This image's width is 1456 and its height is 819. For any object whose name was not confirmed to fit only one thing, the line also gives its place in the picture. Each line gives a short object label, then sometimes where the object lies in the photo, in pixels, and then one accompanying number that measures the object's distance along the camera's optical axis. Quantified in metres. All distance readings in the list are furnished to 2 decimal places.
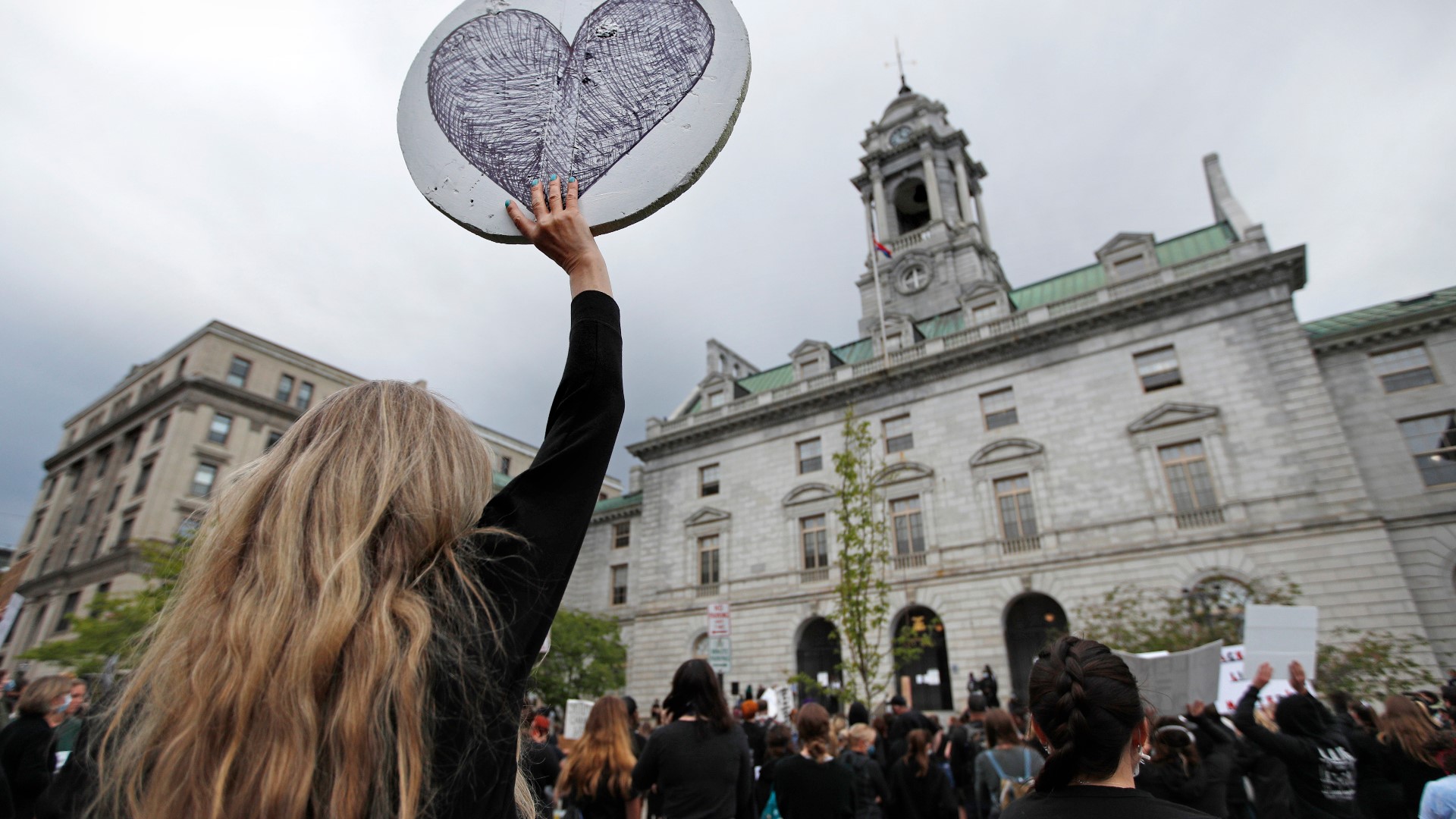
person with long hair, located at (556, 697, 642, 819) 5.28
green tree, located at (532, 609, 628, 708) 33.28
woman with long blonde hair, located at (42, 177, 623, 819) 1.04
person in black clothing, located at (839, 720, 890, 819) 6.75
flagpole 32.12
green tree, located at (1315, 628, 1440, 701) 18.41
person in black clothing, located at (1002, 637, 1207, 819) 2.32
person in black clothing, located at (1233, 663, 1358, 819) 5.94
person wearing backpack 6.42
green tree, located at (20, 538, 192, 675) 28.22
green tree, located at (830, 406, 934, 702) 18.95
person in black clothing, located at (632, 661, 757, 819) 4.78
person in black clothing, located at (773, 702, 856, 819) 5.73
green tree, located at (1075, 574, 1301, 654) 19.93
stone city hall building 22.25
